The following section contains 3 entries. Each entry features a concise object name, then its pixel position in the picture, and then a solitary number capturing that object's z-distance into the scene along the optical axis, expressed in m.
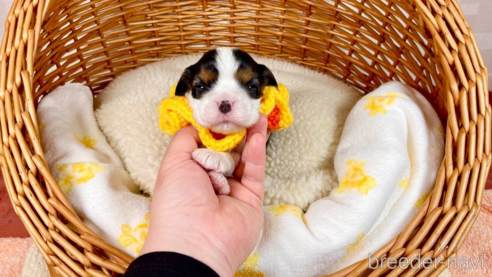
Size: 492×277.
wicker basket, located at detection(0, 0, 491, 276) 0.27
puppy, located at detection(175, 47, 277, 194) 0.30
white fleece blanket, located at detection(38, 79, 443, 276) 0.31
